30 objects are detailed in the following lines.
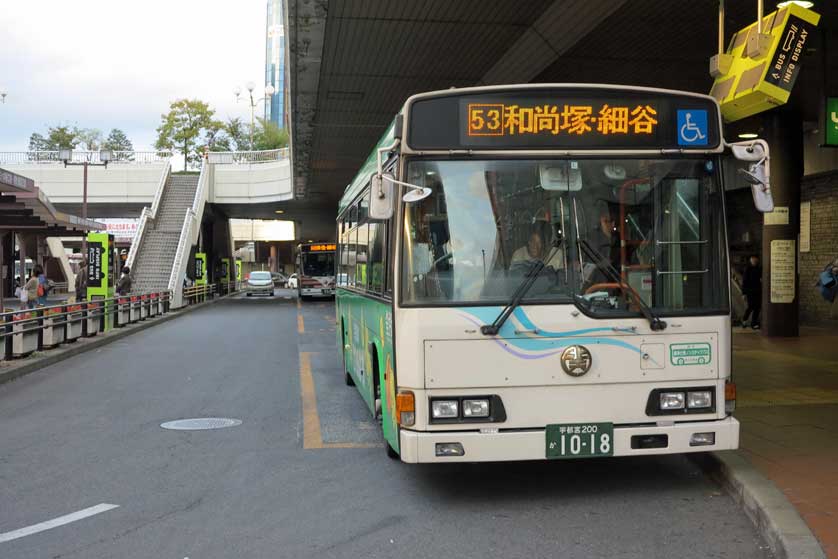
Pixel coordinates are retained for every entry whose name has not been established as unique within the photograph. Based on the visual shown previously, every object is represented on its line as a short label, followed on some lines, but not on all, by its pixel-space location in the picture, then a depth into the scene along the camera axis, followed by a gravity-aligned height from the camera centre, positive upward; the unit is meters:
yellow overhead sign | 7.85 +1.75
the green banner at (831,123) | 11.57 +1.69
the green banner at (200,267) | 44.28 -0.54
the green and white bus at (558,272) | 6.07 -0.14
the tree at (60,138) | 87.69 +12.48
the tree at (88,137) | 92.31 +13.16
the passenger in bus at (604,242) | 6.18 +0.07
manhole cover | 9.59 -1.91
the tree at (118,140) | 99.79 +14.21
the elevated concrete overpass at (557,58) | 14.38 +3.93
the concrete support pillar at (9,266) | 46.25 -0.35
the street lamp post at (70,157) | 49.84 +5.94
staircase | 39.84 +1.04
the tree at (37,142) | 99.71 +13.85
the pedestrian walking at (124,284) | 30.48 -0.94
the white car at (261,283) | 53.75 -1.71
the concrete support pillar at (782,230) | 18.00 +0.39
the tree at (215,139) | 78.50 +11.47
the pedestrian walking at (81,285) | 32.09 -1.03
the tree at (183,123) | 77.50 +12.17
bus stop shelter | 16.16 +1.12
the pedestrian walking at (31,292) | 25.50 -0.99
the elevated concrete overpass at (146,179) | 49.59 +4.62
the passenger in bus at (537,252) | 6.16 -0.01
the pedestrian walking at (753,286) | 20.70 -0.91
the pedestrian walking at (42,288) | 28.42 -0.98
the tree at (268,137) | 91.25 +12.90
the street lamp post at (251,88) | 71.44 +14.51
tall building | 162.32 +38.32
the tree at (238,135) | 88.07 +12.59
